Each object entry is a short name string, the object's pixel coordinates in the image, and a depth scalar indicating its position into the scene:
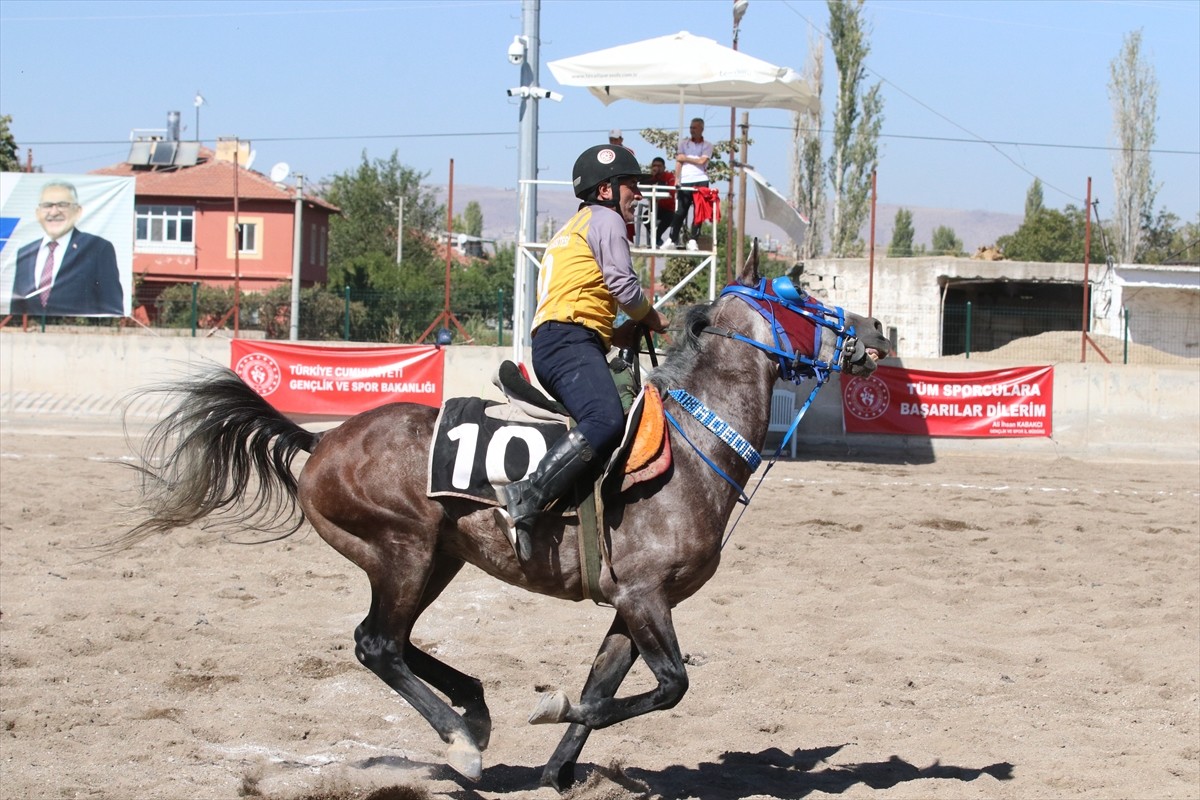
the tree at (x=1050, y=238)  60.06
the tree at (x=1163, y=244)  46.06
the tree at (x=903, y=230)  106.31
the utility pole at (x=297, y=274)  21.73
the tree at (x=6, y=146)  41.72
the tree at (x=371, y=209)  69.31
